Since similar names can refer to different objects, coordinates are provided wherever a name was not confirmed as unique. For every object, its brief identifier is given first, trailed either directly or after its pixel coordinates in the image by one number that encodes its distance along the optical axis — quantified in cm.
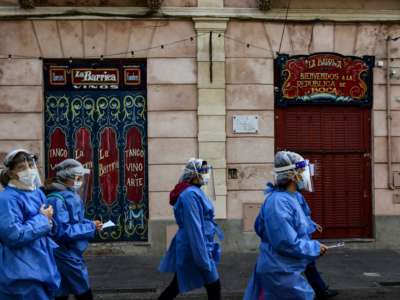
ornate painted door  1072
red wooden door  1109
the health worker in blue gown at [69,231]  559
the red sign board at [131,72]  1075
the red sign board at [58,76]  1070
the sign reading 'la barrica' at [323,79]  1095
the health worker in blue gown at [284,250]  449
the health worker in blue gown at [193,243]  604
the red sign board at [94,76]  1071
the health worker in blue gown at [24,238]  448
